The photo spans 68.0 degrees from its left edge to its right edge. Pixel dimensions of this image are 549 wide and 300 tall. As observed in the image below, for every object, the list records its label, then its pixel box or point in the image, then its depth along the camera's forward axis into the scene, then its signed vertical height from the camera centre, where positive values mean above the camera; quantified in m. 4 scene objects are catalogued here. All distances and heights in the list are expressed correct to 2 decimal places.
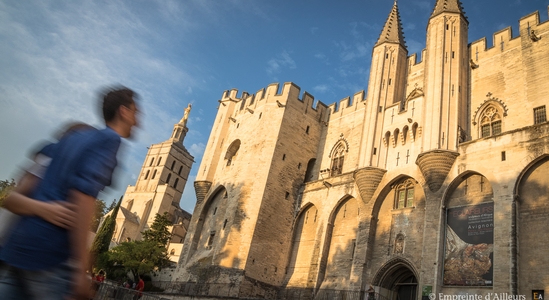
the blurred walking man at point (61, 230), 1.92 +0.16
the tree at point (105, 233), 36.28 +3.84
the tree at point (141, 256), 28.92 +2.10
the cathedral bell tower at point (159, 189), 55.75 +14.47
